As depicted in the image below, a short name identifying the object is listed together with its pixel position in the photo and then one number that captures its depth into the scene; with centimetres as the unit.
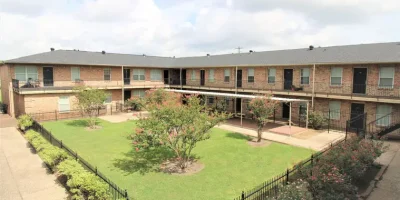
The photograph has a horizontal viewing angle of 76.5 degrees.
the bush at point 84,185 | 840
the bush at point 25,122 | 1873
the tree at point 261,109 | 1631
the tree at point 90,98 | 2055
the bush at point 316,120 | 1989
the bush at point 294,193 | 710
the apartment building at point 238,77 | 1862
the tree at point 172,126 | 1117
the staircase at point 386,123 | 1777
